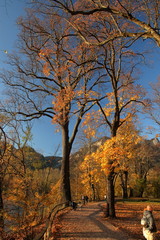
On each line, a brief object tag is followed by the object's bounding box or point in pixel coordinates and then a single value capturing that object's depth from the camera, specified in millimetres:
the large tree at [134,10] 5186
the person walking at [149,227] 5041
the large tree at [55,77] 12084
